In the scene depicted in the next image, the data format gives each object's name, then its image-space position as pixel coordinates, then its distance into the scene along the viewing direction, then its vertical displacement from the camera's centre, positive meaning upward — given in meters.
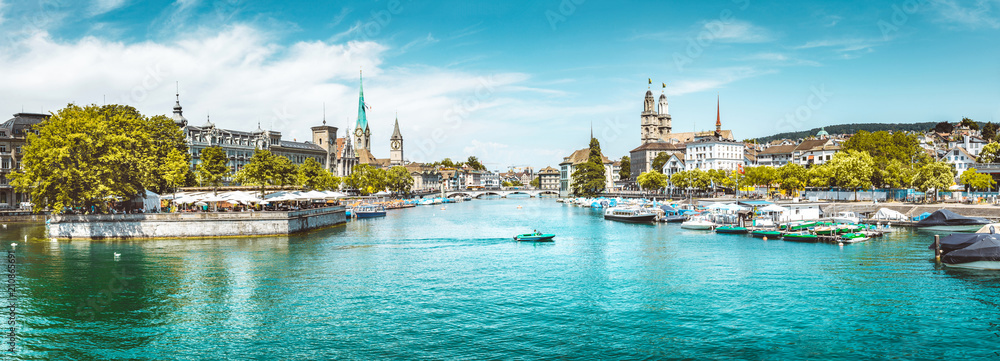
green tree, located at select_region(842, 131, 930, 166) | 106.75 +7.25
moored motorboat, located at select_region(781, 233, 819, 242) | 52.66 -4.24
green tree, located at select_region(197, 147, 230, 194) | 84.94 +4.33
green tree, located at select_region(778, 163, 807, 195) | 96.75 +1.67
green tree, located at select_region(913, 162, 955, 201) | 76.06 +1.01
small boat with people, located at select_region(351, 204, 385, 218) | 94.66 -2.43
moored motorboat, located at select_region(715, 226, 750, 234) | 60.34 -4.00
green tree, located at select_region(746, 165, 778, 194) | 112.06 +2.34
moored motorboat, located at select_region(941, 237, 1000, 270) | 35.97 -4.16
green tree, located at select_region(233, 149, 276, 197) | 80.00 +3.84
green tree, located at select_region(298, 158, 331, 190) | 106.75 +3.83
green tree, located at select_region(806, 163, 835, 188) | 90.01 +1.63
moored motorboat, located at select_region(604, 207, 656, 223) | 80.69 -3.18
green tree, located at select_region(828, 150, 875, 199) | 82.81 +2.07
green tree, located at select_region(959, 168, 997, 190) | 82.31 +0.70
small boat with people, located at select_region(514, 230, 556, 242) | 56.94 -4.08
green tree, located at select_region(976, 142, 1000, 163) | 117.60 +6.02
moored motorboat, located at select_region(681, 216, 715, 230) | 65.69 -3.65
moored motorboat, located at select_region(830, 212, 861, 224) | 61.78 -3.15
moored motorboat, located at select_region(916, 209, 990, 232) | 58.28 -3.54
